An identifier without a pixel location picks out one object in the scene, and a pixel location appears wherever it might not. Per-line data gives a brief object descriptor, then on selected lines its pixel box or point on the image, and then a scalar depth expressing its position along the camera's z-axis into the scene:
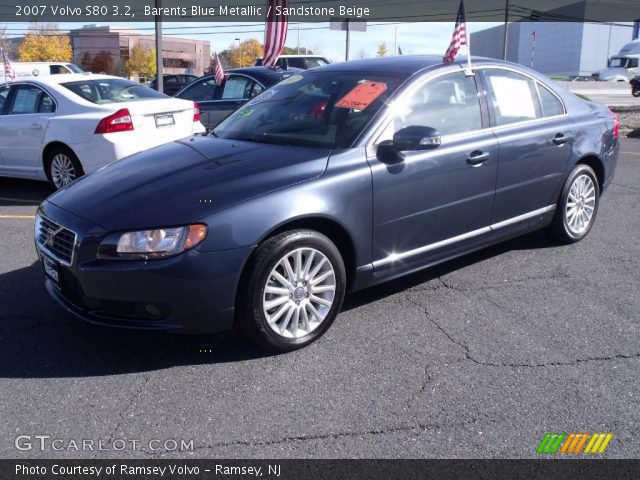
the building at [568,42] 91.38
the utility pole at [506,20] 27.69
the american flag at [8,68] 15.91
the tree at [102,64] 73.88
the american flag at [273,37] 14.20
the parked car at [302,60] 19.73
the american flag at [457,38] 4.91
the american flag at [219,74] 11.05
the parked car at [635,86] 30.27
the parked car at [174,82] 27.06
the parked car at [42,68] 28.64
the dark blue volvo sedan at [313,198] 3.41
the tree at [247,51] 92.71
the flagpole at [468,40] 4.79
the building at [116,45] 85.38
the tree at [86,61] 77.54
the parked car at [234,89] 10.48
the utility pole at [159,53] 14.67
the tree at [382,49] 76.24
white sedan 7.46
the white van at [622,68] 47.94
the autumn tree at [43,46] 73.12
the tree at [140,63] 81.06
